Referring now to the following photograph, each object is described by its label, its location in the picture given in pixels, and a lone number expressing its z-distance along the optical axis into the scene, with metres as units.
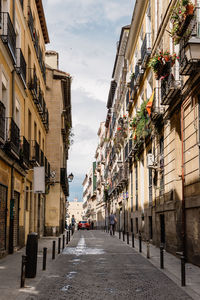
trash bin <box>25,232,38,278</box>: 9.99
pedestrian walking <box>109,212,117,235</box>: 29.99
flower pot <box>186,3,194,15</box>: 11.91
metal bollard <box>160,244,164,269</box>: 11.69
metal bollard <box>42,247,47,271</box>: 11.39
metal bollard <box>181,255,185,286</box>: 8.81
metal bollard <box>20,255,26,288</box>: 8.38
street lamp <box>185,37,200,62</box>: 10.58
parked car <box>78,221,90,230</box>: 56.19
